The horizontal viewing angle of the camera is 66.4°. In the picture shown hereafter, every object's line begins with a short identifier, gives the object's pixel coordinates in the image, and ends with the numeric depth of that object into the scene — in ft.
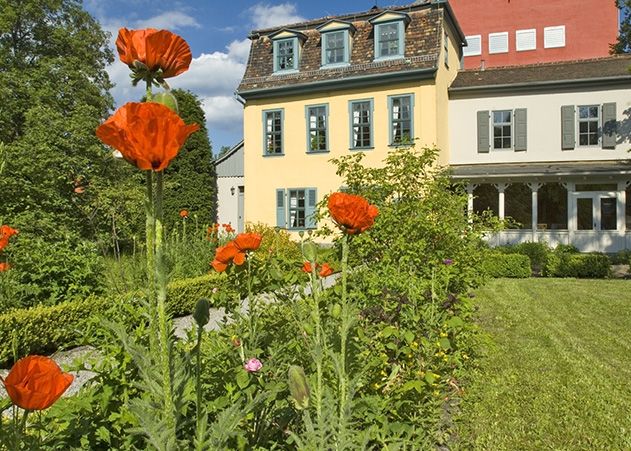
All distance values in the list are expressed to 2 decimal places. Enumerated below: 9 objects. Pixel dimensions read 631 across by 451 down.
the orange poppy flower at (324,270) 9.61
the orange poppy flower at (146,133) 2.97
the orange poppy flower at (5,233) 12.10
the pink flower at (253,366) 6.34
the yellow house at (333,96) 53.42
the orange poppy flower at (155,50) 3.34
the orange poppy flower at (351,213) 5.62
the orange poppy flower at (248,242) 8.32
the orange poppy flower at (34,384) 3.51
